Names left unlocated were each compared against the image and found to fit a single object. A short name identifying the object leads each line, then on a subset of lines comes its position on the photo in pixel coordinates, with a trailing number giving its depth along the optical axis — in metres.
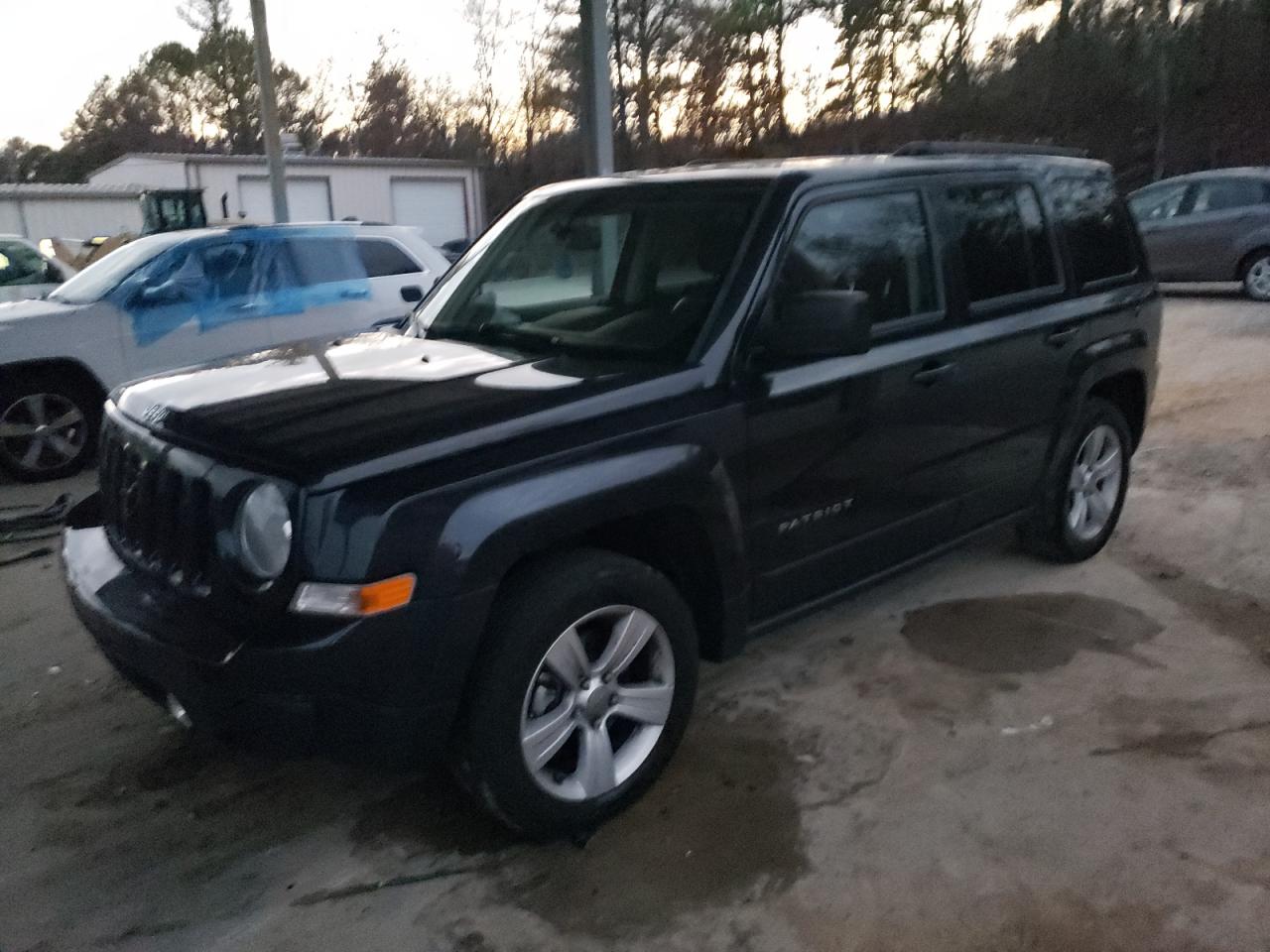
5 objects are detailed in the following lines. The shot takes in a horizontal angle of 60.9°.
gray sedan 14.02
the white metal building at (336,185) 29.11
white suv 7.68
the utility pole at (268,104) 14.65
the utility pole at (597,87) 7.46
